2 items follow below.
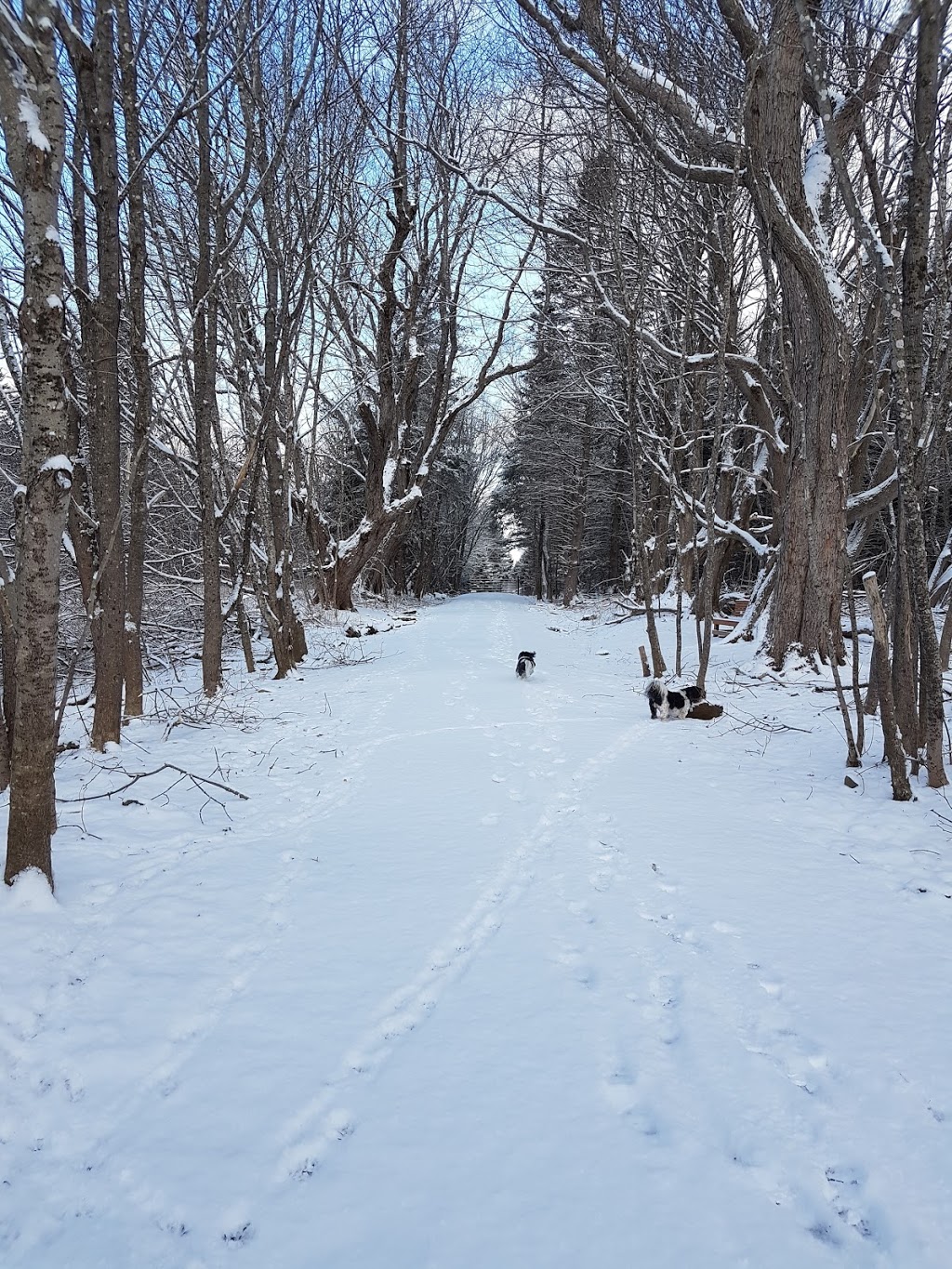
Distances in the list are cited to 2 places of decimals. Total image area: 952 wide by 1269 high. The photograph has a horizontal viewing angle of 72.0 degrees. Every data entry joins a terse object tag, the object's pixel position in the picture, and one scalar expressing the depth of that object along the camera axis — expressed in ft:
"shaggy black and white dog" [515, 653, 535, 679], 31.55
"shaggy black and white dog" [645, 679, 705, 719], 23.11
